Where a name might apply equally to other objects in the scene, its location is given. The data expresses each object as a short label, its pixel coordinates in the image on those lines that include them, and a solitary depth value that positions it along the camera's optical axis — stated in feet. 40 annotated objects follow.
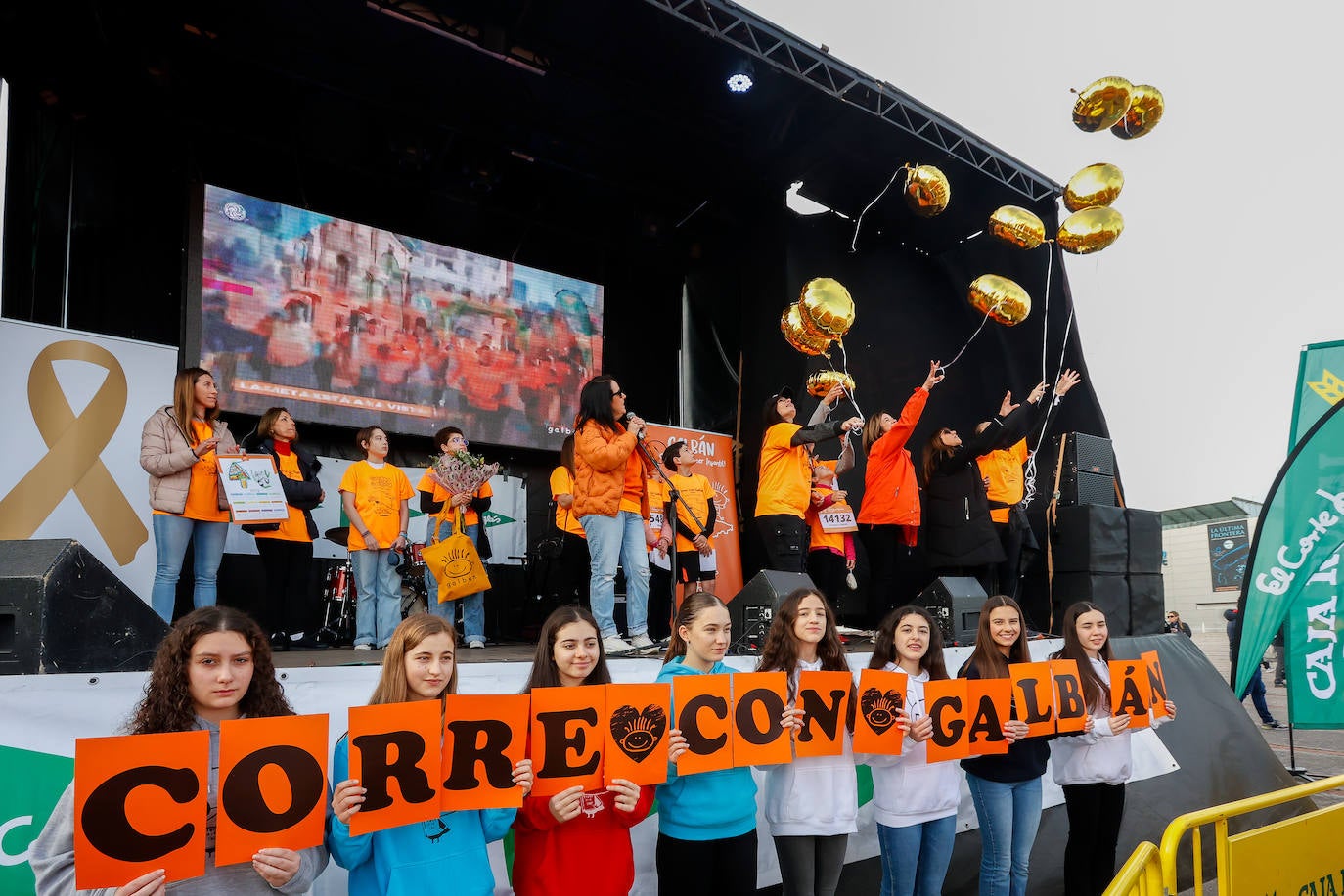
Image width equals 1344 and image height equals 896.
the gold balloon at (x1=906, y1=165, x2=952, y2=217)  21.86
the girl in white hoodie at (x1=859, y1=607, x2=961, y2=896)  9.48
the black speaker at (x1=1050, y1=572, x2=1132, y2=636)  21.27
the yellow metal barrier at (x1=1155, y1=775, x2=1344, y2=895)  6.61
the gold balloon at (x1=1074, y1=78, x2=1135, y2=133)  19.51
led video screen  20.66
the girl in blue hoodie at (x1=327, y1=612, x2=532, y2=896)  6.50
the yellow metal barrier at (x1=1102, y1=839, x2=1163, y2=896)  6.07
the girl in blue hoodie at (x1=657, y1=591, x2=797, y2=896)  8.02
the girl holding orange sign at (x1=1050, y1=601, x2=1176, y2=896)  11.27
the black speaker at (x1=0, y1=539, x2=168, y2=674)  7.72
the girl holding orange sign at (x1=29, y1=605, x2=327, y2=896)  5.90
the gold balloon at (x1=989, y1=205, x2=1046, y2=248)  22.56
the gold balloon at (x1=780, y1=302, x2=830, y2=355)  22.26
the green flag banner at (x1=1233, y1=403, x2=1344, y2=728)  16.70
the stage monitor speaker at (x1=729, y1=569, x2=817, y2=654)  13.88
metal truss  19.13
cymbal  21.04
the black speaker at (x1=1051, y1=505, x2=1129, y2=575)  21.52
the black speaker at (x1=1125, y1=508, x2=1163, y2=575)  22.49
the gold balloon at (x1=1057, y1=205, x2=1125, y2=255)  21.21
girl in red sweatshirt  7.47
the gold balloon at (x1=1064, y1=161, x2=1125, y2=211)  21.52
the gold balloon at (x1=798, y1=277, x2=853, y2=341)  21.06
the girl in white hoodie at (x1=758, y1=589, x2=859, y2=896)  8.92
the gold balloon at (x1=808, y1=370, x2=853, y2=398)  23.20
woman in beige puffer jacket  13.58
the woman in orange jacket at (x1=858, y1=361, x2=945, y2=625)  19.90
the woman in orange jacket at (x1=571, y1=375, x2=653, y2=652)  14.64
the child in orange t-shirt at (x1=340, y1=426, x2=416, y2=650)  16.22
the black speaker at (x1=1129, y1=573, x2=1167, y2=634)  22.22
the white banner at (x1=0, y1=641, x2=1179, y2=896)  7.47
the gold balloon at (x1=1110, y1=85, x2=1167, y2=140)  20.10
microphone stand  14.87
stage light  21.01
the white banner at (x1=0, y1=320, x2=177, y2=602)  16.20
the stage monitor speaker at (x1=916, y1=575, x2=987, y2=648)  16.24
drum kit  20.43
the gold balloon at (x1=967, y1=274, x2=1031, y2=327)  22.43
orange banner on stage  23.95
